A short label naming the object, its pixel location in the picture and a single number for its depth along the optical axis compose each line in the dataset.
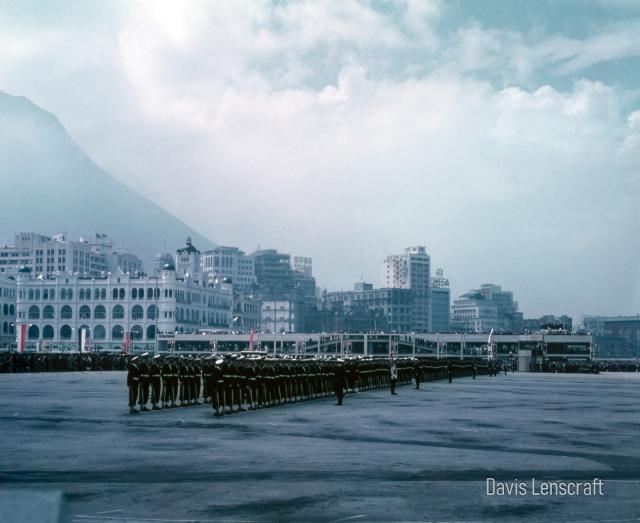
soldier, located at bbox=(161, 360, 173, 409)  29.65
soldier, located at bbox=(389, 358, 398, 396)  41.34
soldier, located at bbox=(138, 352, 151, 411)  28.03
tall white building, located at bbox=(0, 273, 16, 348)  193.40
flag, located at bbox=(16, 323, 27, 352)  182.44
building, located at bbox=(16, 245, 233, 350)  183.75
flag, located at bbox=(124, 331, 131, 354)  153.05
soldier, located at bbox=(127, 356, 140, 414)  27.16
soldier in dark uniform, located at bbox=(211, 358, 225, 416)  26.25
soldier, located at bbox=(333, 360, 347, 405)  32.78
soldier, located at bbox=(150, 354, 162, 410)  28.81
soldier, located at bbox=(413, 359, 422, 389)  49.64
